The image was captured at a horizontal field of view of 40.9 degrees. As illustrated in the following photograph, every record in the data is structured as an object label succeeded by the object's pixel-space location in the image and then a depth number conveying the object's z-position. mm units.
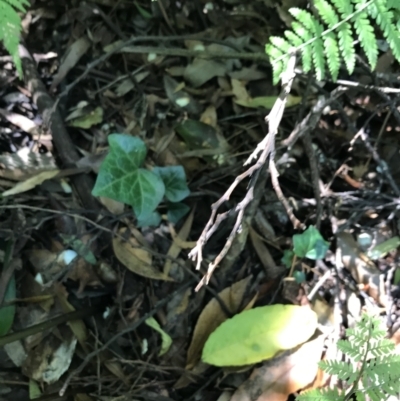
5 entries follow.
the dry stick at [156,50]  496
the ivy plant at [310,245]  465
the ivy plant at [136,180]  457
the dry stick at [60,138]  501
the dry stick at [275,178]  341
